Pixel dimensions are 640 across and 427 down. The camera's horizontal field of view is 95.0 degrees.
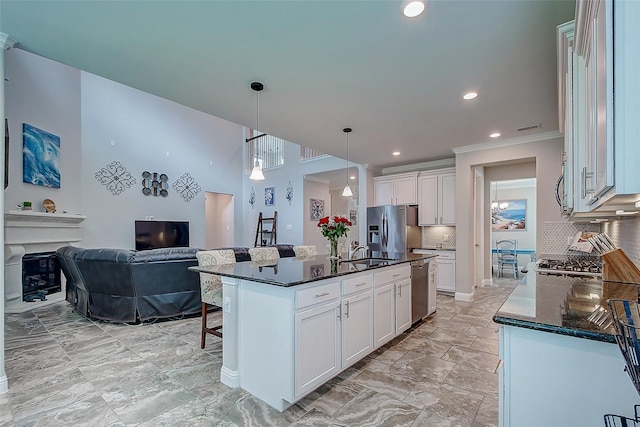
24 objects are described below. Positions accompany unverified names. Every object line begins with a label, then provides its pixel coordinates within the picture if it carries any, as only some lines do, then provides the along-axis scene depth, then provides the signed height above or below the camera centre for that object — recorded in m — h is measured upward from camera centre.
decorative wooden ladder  8.11 -0.46
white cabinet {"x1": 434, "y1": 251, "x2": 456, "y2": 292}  5.25 -1.01
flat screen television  6.70 -0.46
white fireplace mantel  4.29 -0.41
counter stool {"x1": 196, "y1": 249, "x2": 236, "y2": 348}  2.83 -0.71
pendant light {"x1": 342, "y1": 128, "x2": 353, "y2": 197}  4.69 +0.37
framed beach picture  8.04 +0.00
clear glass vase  3.32 -0.38
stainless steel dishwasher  3.52 -0.96
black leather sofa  3.60 -0.87
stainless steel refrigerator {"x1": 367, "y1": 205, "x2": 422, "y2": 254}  5.49 -0.27
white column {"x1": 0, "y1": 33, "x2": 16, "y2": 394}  2.08 -0.10
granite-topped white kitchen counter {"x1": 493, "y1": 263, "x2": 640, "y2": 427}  1.02 -0.58
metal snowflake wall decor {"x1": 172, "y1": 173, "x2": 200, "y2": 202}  7.52 +0.74
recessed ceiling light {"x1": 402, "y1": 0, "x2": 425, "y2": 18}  1.71 +1.24
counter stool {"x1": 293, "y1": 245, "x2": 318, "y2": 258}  4.01 -0.51
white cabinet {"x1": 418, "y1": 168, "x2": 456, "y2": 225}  5.35 +0.34
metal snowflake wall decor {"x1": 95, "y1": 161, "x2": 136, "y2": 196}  6.24 +0.82
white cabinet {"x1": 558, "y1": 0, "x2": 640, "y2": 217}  0.73 +0.34
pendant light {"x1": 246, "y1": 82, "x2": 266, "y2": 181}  2.89 +0.65
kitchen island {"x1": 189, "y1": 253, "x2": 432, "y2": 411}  1.96 -0.82
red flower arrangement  3.29 -0.14
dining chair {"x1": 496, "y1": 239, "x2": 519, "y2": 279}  7.09 -0.98
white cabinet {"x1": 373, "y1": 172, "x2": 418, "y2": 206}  5.79 +0.53
